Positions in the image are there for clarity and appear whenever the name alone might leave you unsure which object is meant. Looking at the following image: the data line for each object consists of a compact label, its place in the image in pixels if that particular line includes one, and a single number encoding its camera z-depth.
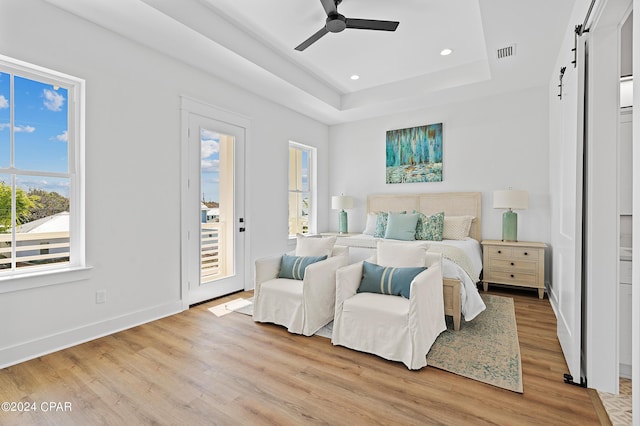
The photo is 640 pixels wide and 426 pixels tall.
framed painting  5.13
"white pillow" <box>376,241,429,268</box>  2.74
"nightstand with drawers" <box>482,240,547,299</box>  3.98
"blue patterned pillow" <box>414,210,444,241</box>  4.46
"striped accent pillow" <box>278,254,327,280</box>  3.17
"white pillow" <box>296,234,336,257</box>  3.34
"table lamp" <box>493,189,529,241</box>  4.17
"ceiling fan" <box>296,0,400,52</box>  2.67
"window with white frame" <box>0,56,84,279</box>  2.45
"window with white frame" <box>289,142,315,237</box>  5.48
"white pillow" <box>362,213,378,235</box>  5.35
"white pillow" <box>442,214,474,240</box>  4.55
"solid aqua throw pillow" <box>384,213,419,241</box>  4.47
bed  2.89
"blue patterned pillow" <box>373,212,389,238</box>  4.90
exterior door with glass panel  3.72
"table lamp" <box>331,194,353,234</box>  5.70
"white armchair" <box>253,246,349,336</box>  2.84
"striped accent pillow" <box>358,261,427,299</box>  2.56
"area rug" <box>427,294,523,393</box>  2.14
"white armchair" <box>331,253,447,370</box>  2.25
